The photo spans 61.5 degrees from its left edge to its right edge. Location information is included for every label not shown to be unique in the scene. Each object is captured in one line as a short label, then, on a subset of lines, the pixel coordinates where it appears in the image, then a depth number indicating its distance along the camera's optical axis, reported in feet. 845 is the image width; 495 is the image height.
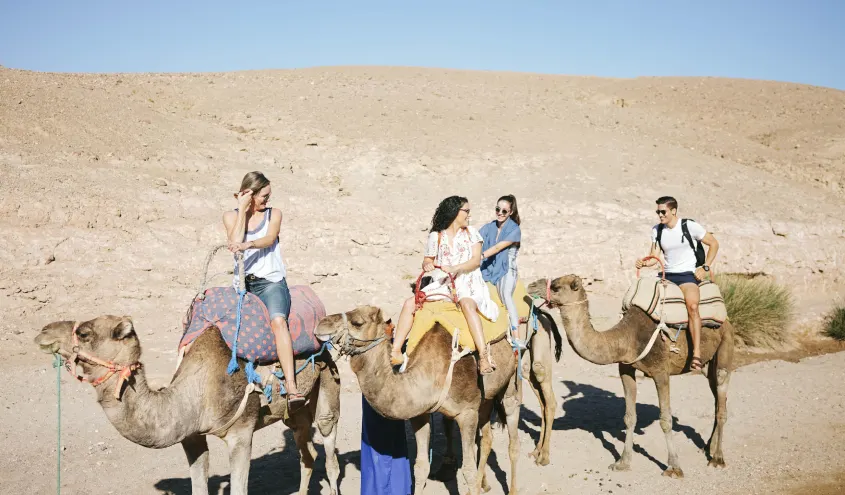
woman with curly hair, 20.20
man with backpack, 26.16
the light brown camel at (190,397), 15.15
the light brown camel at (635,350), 24.64
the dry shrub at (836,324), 49.47
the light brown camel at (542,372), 26.27
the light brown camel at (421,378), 17.71
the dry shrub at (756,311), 46.65
